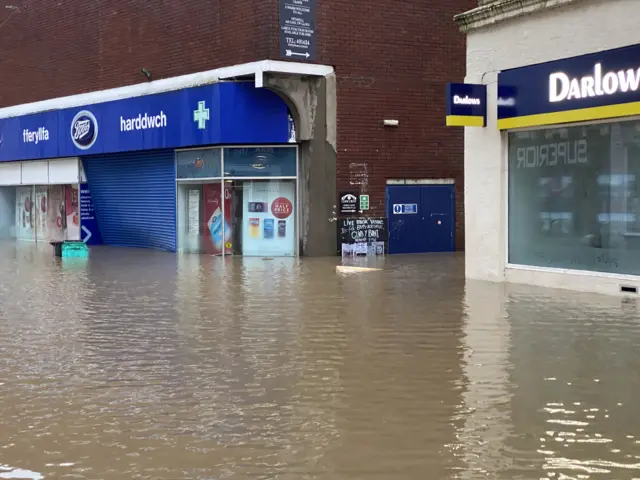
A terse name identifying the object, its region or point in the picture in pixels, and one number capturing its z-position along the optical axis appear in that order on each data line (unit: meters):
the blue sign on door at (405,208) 22.32
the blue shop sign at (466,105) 14.48
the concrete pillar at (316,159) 20.72
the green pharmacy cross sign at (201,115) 21.08
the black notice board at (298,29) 20.05
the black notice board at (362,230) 21.42
